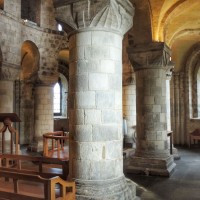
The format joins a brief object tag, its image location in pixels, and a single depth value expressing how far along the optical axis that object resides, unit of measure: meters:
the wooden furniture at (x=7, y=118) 6.04
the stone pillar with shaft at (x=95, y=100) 4.16
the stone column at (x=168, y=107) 9.77
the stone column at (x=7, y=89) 9.48
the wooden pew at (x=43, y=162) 4.74
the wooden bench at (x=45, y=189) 3.46
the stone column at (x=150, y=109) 7.27
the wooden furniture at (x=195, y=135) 12.99
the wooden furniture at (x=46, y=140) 8.27
